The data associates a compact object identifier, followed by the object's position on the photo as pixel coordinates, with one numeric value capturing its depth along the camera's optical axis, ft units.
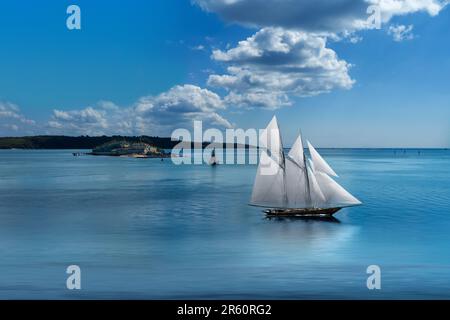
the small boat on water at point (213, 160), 617.50
